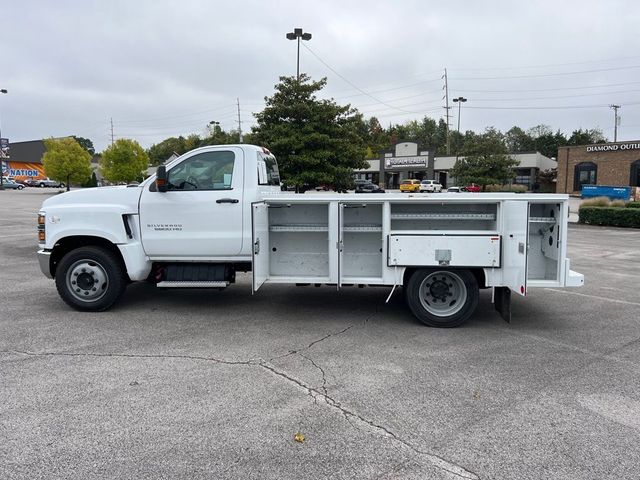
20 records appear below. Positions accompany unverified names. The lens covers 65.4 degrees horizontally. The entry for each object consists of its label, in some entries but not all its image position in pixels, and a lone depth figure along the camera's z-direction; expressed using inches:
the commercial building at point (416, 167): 2519.7
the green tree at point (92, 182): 2659.2
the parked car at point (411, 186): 2176.1
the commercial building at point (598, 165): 1939.0
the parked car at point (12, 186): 2787.9
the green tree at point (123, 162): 2080.5
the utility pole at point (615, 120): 3904.5
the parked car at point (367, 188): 2229.9
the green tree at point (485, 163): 1776.6
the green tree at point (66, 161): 2091.5
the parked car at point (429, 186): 2095.7
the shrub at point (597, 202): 1030.9
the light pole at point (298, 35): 1056.8
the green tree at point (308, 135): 880.9
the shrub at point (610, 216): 899.5
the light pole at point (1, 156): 2476.6
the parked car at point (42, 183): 3351.4
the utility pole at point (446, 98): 3063.5
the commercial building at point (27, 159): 3740.2
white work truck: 243.9
